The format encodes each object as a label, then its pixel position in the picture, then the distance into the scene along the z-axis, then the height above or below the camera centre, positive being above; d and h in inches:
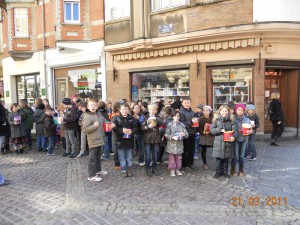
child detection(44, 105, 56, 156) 340.5 -34.4
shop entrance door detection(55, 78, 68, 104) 608.4 +21.3
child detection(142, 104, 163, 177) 243.8 -29.3
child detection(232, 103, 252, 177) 239.7 -40.3
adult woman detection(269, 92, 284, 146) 356.8 -26.0
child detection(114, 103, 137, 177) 241.8 -30.9
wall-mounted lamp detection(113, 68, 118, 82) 516.7 +43.8
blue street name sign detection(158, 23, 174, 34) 436.1 +106.6
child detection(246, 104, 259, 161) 297.1 -29.7
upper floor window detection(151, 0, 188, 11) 438.0 +146.4
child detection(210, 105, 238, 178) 231.9 -27.5
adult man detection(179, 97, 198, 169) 259.8 -30.6
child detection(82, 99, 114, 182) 236.4 -30.2
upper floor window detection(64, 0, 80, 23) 552.4 +170.1
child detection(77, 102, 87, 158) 324.2 -48.1
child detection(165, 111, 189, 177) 241.6 -36.4
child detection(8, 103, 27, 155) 347.3 -35.5
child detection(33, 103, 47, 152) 354.0 -31.7
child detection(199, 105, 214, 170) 259.8 -31.6
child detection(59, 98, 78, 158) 317.4 -28.4
